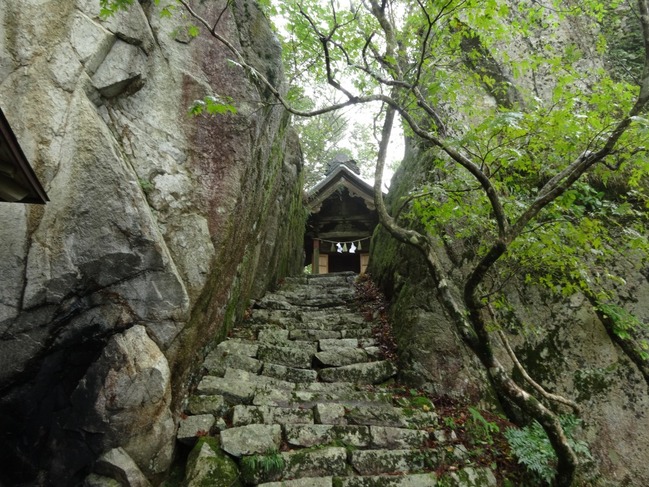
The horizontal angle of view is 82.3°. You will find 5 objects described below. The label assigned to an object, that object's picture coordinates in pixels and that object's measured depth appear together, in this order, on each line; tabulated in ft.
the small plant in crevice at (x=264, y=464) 12.32
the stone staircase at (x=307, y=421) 12.55
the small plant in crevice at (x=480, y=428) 14.83
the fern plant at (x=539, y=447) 13.39
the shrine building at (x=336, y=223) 45.70
